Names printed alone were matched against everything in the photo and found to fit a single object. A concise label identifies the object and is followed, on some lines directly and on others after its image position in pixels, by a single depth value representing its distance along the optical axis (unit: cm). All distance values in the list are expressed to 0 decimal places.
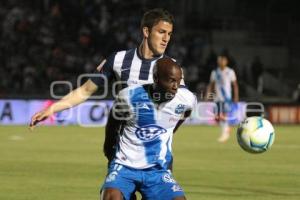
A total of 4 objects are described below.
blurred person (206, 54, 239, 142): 4027
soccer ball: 1472
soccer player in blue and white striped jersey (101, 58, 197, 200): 1222
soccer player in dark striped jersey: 1285
